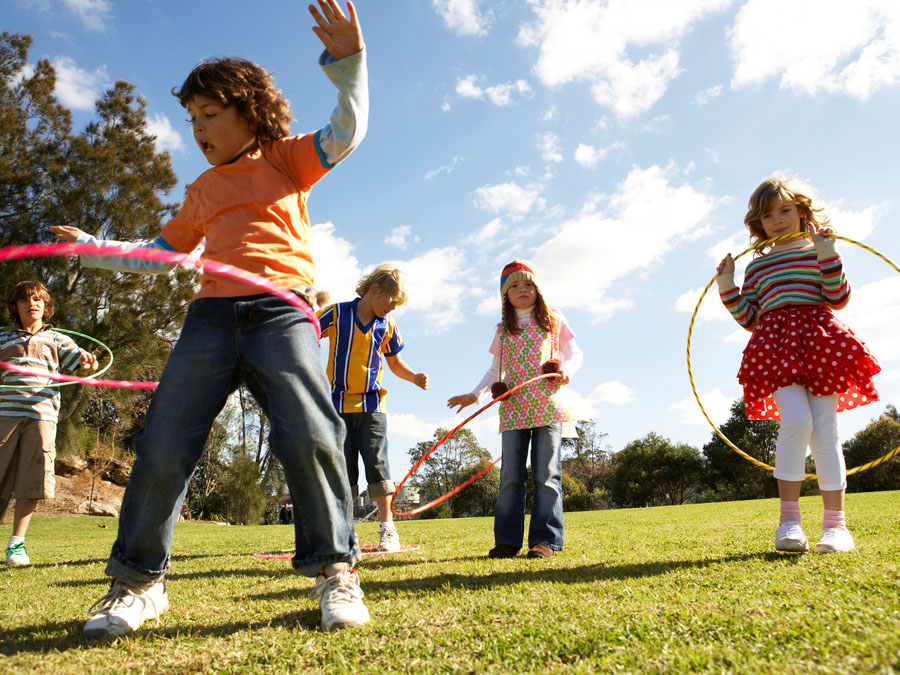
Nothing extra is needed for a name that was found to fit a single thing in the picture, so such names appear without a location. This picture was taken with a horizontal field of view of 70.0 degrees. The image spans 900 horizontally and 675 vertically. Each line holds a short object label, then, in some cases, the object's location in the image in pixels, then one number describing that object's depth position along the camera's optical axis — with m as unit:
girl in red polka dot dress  3.67
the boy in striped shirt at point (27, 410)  5.30
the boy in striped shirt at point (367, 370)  5.20
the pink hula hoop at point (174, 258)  2.51
